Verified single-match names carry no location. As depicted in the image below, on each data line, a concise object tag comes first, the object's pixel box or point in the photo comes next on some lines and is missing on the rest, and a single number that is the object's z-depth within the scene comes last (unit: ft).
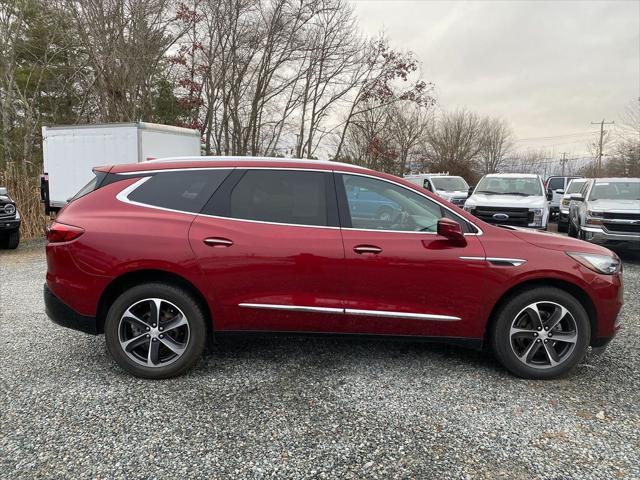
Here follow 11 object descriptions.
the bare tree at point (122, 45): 47.55
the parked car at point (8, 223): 32.51
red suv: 11.27
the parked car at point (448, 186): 59.31
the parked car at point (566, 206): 47.37
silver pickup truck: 29.06
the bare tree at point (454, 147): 123.24
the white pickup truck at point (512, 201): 35.70
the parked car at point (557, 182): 74.13
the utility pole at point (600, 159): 150.65
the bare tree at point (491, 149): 146.30
